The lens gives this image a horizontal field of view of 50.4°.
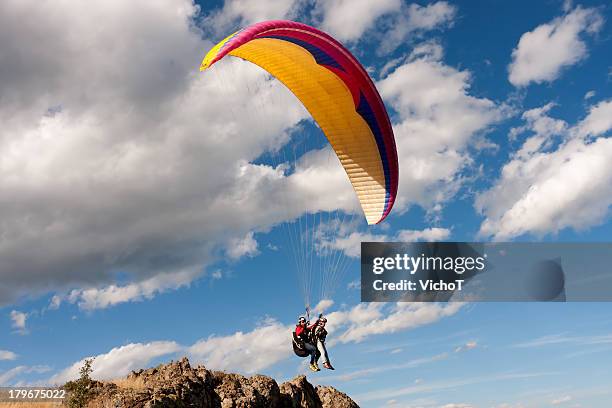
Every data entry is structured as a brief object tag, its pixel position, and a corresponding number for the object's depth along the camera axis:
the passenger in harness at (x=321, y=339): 21.73
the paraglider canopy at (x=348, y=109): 22.75
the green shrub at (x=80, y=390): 20.47
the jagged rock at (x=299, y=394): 24.03
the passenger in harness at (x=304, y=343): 21.80
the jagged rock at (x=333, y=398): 25.87
